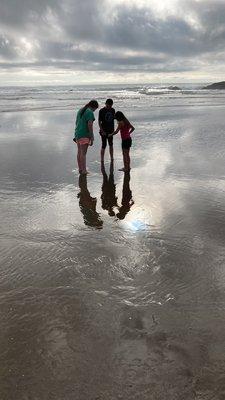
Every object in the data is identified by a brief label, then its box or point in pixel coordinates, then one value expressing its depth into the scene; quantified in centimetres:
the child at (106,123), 1186
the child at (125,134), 1116
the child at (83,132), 1093
